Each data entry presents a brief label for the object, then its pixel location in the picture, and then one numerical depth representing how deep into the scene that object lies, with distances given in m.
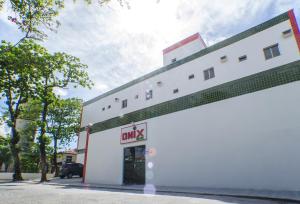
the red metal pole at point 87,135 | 18.56
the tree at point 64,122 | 26.03
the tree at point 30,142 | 25.61
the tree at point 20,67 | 9.09
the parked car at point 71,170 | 21.71
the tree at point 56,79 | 18.61
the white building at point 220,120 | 8.89
